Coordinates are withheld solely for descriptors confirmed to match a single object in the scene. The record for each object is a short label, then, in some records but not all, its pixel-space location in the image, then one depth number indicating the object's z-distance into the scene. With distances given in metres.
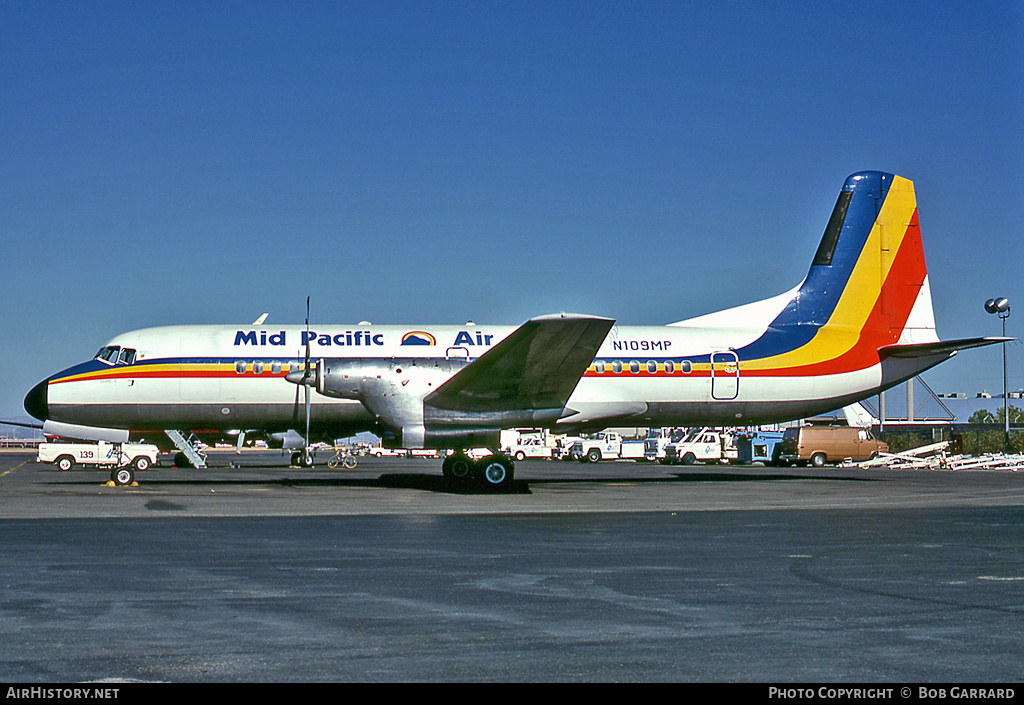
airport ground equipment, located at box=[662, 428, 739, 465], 51.00
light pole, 49.85
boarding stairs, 35.94
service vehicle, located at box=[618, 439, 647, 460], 55.56
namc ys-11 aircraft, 22.69
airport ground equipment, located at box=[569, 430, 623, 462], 54.94
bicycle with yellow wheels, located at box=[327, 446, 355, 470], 46.28
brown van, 47.16
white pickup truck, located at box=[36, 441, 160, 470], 36.31
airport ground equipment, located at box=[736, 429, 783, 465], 51.19
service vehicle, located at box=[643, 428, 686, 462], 53.86
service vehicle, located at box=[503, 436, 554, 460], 58.62
